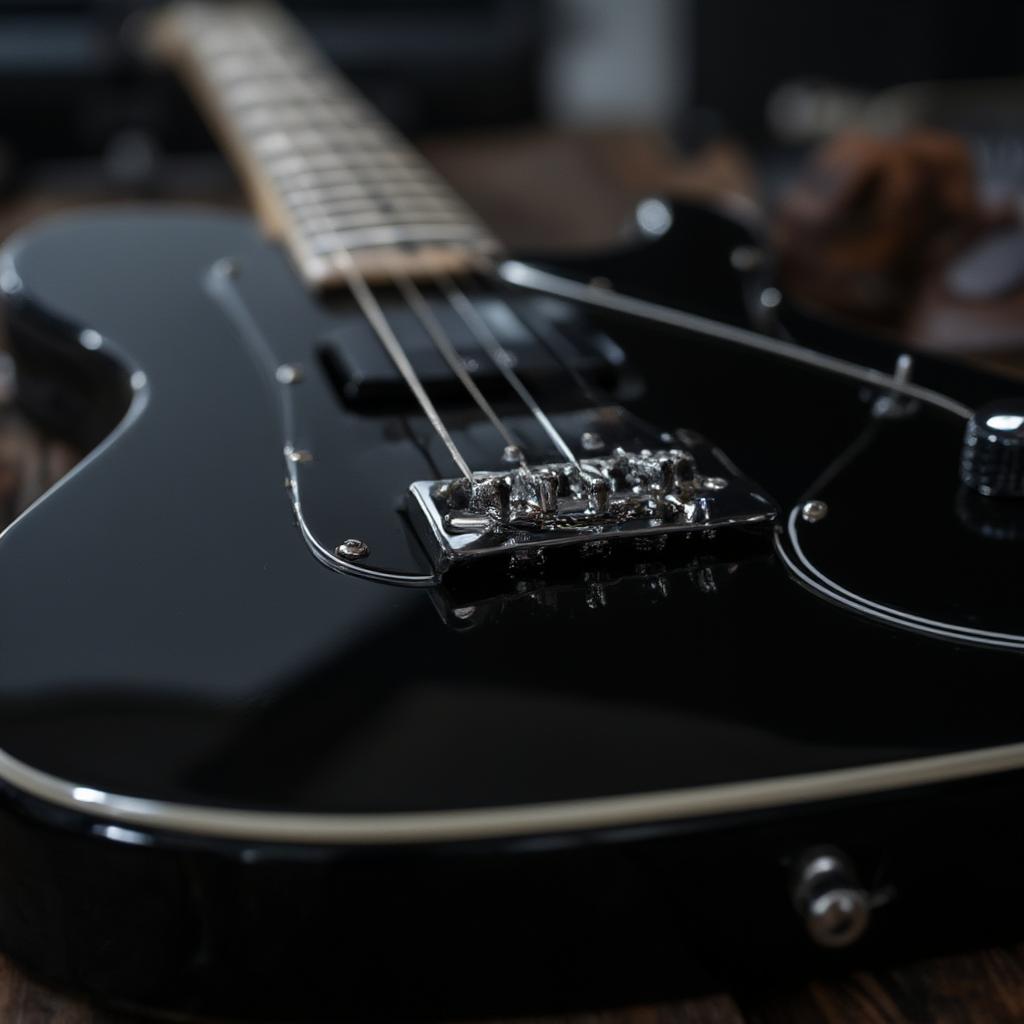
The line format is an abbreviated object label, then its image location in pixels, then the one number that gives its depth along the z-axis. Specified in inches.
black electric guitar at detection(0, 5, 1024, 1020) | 16.5
